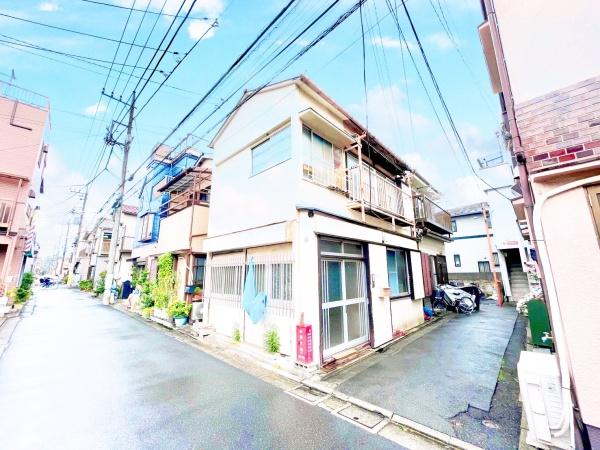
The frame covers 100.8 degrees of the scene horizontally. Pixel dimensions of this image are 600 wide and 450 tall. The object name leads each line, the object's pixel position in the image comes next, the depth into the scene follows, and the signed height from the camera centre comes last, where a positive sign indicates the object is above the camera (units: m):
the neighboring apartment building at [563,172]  2.59 +1.18
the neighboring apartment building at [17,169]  12.92 +5.94
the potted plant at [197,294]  10.19 -0.71
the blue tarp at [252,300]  6.45 -0.60
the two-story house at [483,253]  16.20 +1.75
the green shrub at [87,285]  25.80 -0.93
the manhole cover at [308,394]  4.23 -2.03
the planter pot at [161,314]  10.08 -1.53
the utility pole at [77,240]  30.49 +5.38
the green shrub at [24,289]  14.41 -0.76
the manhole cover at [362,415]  3.55 -2.04
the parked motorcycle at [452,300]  12.37 -1.19
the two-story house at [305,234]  5.87 +1.16
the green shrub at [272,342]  6.03 -1.57
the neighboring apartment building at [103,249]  20.98 +2.88
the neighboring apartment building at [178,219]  10.51 +2.80
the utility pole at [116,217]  16.28 +4.05
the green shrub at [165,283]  10.73 -0.29
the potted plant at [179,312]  9.46 -1.34
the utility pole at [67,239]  41.34 +6.57
